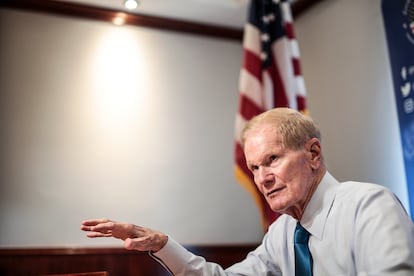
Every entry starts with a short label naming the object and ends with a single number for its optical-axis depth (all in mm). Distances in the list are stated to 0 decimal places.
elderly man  1329
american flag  2674
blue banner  2262
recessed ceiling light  3105
